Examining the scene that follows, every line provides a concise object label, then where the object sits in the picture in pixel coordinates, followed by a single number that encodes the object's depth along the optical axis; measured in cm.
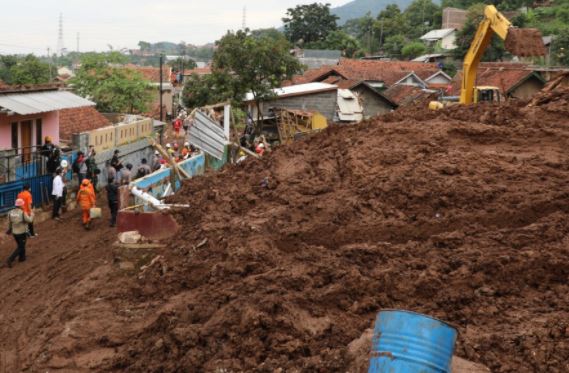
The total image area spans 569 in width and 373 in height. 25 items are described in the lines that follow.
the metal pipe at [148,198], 1270
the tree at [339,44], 7762
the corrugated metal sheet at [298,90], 3441
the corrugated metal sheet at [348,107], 3466
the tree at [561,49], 5116
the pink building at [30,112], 1933
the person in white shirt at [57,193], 1653
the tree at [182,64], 7923
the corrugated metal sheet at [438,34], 7950
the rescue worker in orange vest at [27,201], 1439
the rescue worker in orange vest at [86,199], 1598
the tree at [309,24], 7962
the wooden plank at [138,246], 1167
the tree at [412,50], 7512
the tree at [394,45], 7975
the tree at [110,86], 3819
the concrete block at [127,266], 1165
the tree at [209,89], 3234
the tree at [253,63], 3177
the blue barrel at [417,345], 566
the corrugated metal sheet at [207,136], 1705
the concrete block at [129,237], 1172
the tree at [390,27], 8988
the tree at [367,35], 8950
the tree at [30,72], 4928
